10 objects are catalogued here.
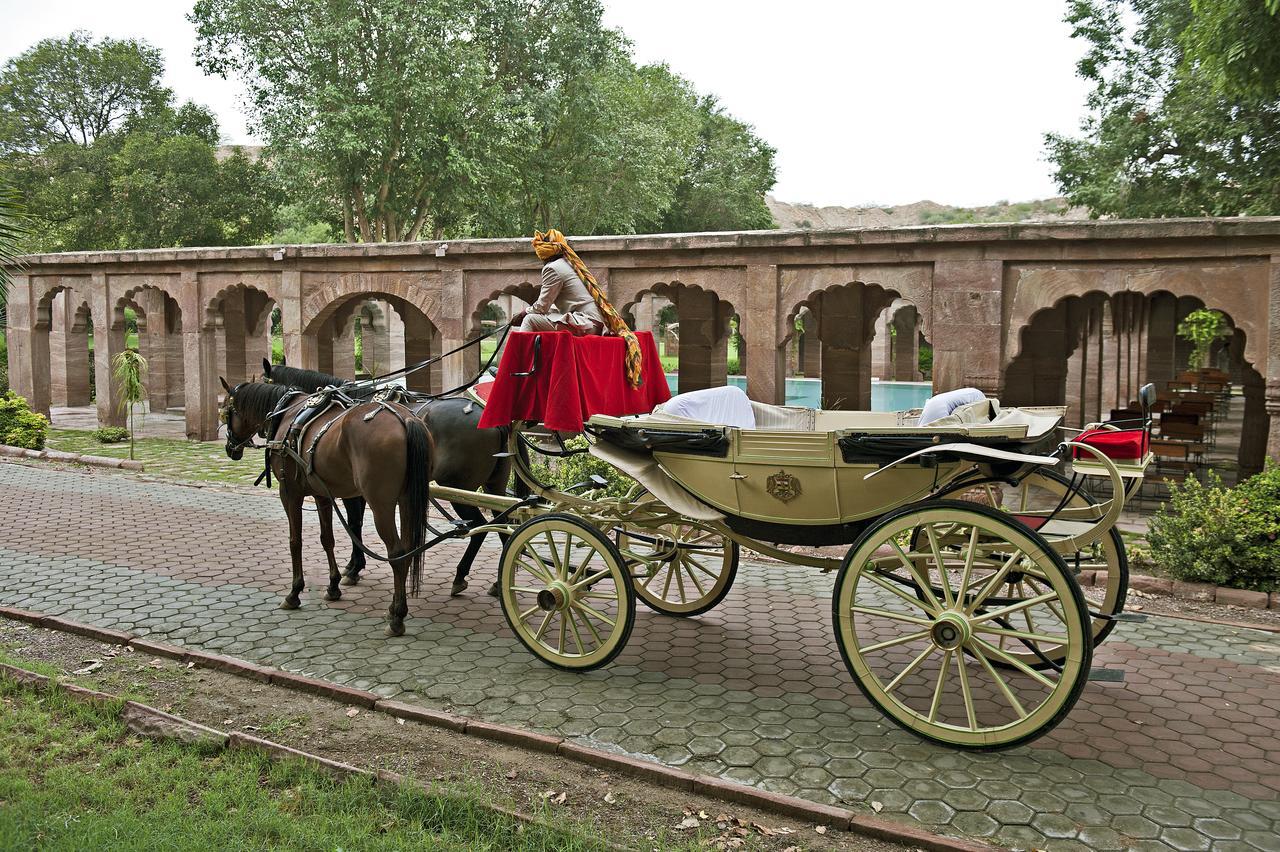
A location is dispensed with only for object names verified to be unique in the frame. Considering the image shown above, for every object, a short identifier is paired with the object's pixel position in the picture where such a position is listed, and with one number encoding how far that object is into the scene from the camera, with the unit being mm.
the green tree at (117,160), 31078
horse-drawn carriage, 4555
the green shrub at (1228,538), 7410
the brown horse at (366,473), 6594
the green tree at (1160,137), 18578
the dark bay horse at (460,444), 7484
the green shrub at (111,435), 18422
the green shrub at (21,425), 16859
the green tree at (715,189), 39594
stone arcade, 10773
